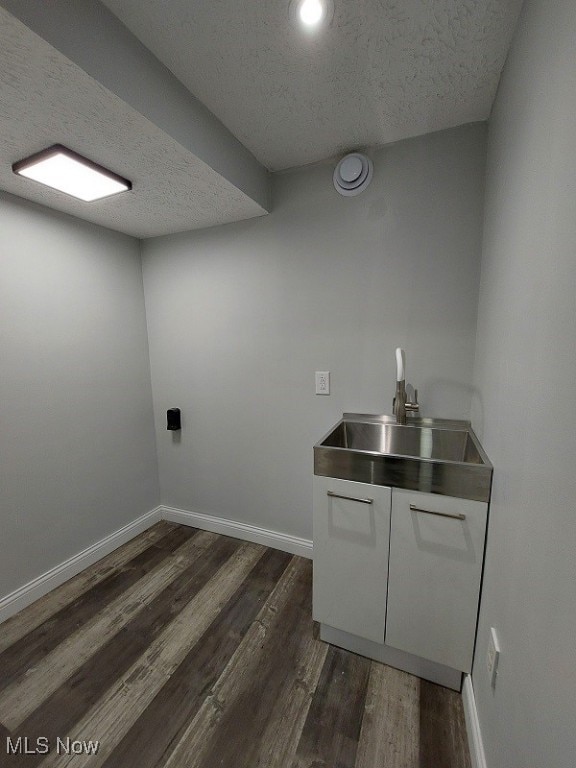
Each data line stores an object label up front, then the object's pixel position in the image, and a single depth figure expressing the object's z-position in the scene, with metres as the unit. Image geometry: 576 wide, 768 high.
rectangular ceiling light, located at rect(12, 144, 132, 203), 1.26
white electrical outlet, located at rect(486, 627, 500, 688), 0.90
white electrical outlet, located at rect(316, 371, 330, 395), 1.87
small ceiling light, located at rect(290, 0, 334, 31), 0.93
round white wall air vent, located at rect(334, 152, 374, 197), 1.62
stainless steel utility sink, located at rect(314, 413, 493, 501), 1.13
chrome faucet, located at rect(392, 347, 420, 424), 1.52
